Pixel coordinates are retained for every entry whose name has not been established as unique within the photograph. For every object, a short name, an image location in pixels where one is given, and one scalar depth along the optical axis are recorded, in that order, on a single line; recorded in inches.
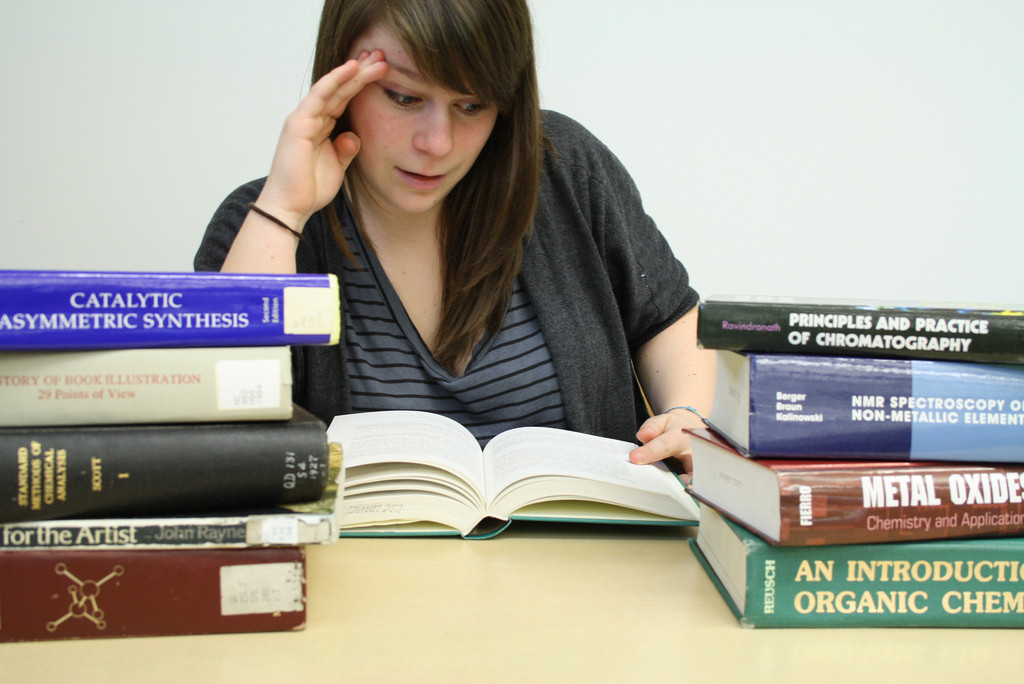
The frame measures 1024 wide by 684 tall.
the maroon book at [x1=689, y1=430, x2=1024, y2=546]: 20.5
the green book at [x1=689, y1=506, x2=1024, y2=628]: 21.3
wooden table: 18.6
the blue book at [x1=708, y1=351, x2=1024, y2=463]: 21.4
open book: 27.0
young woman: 35.6
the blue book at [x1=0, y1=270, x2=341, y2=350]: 19.3
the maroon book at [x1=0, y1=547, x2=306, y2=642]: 19.5
